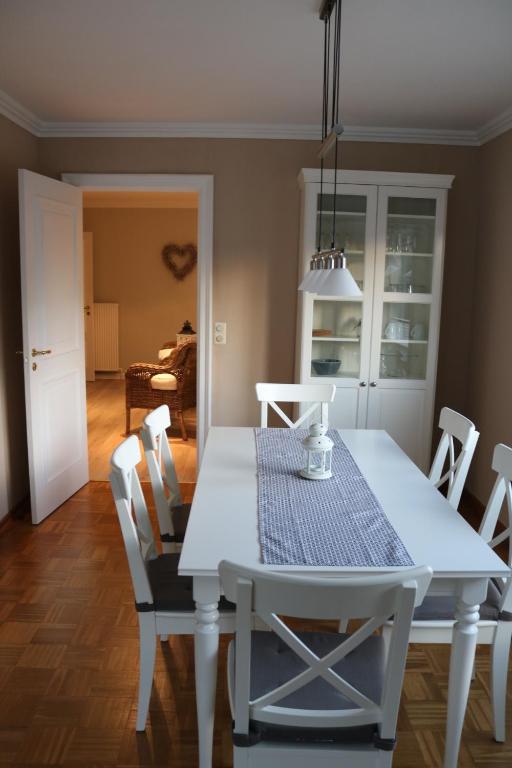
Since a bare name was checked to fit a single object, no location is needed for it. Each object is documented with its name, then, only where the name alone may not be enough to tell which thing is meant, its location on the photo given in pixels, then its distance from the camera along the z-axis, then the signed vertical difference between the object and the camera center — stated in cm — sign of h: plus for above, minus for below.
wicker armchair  566 -81
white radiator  879 -60
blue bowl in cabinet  400 -44
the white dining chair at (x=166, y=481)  243 -76
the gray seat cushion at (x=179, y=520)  252 -93
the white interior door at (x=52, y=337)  352 -27
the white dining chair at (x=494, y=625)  192 -98
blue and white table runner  170 -68
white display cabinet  385 -6
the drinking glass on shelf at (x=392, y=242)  393 +35
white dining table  166 -69
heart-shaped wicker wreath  868 +52
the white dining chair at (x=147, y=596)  189 -95
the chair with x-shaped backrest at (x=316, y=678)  129 -95
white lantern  230 -59
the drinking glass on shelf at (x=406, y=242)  394 +36
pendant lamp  212 +10
